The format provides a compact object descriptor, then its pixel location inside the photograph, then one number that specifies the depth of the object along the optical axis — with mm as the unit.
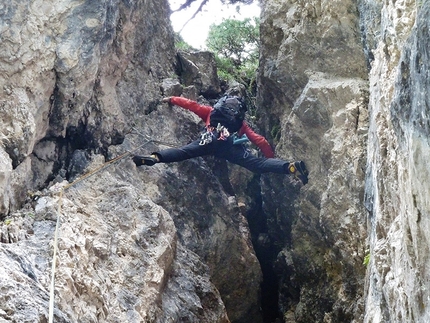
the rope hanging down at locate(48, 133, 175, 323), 4295
